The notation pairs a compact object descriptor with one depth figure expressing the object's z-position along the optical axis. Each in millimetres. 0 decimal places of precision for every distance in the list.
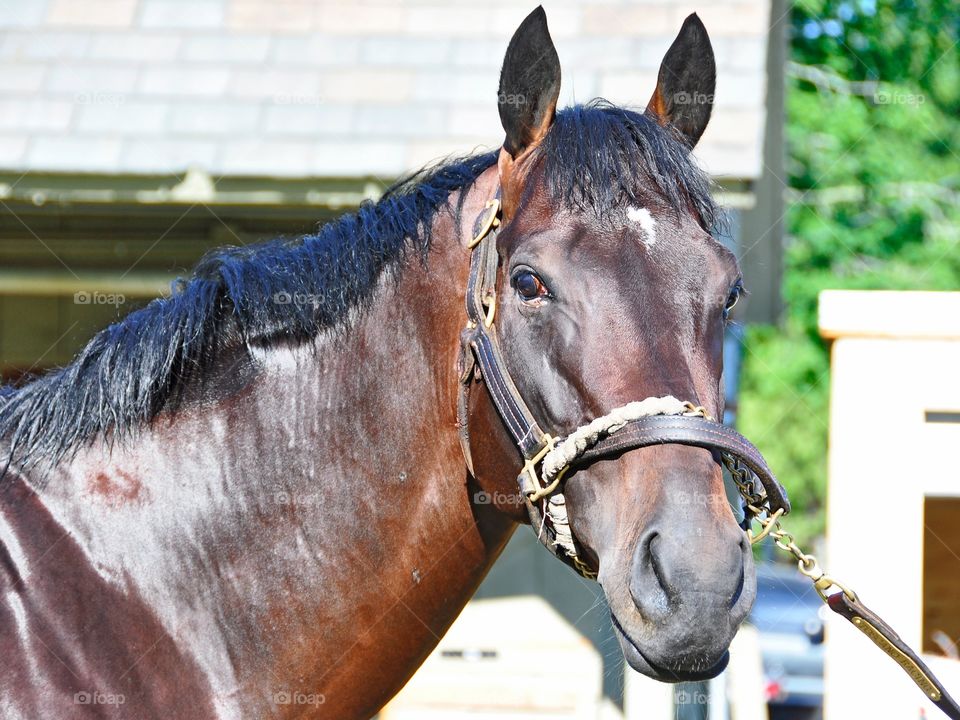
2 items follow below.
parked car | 12039
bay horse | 2962
